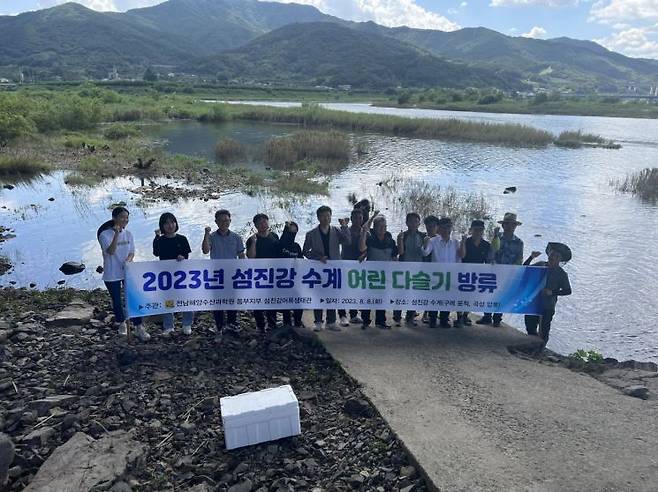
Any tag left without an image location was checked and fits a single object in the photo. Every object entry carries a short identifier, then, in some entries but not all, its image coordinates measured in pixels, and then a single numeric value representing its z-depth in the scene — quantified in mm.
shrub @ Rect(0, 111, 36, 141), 34031
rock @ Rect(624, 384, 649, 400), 7734
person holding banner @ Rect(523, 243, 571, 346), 9078
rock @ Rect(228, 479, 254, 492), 5391
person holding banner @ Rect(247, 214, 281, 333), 8852
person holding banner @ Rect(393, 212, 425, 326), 9336
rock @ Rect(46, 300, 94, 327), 9422
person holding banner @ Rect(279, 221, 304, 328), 8888
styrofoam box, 5844
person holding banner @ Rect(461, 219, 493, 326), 9438
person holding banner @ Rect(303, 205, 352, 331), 8906
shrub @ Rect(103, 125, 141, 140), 42531
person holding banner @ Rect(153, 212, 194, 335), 8438
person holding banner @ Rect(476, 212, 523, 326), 9385
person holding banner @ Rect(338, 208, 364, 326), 9039
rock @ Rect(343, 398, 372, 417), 6844
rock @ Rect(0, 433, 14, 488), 5316
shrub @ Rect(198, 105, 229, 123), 59625
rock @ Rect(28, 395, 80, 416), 6570
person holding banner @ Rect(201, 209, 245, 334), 8750
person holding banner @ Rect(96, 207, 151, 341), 8109
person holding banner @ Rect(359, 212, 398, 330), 9102
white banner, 8578
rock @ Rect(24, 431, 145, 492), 5219
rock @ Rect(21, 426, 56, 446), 5910
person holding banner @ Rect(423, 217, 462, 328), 9312
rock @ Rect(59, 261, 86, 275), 14806
